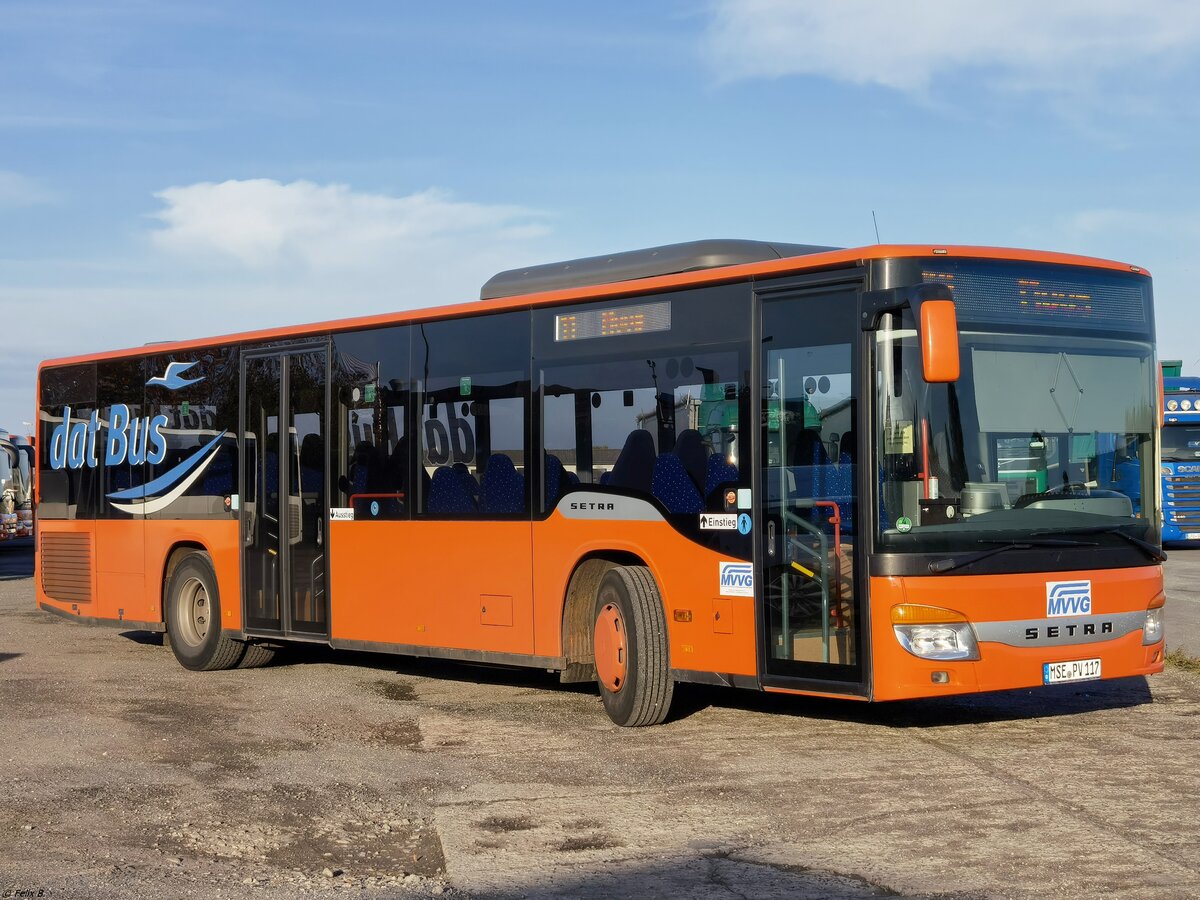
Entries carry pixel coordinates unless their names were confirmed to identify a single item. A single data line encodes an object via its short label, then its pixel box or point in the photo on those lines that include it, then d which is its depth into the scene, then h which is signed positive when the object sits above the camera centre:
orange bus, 8.98 +0.08
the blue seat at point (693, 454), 10.12 +0.22
